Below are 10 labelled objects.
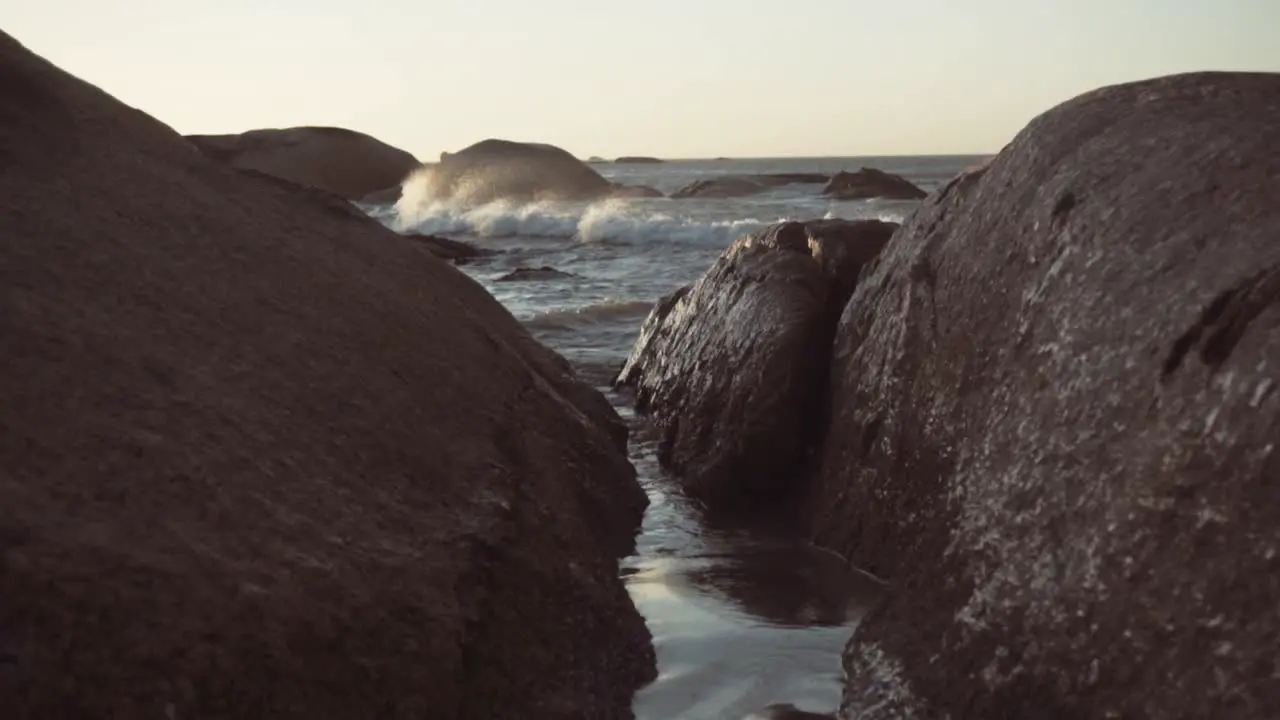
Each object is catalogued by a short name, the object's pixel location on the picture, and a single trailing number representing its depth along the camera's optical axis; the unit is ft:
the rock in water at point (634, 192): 111.34
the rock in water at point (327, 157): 111.34
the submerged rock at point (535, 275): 40.50
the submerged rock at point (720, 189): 111.30
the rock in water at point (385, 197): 118.52
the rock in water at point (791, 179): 145.59
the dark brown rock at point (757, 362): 11.02
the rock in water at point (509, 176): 103.45
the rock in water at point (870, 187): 103.04
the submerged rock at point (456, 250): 50.22
